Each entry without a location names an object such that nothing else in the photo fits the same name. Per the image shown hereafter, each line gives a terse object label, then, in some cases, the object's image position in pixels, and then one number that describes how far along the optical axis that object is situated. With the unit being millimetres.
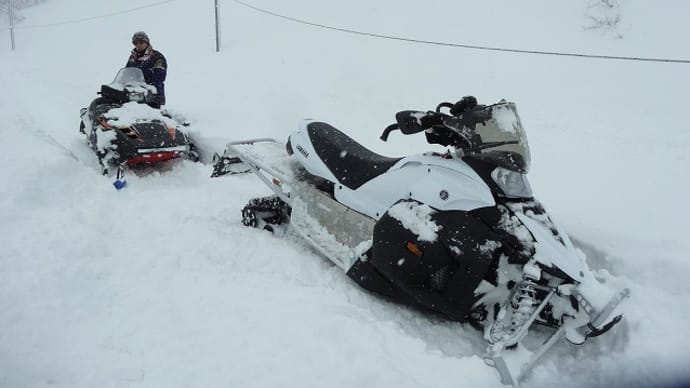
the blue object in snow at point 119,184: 4693
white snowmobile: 2385
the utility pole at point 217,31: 11820
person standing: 6918
